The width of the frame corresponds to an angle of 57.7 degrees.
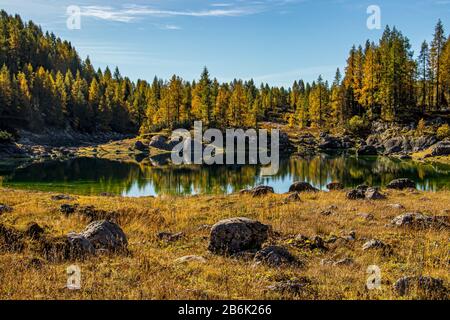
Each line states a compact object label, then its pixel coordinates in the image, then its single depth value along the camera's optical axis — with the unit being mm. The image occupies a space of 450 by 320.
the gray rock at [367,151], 88562
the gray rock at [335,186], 36559
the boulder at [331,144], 99625
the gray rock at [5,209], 20150
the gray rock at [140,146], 99594
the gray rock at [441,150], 73375
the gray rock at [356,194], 27312
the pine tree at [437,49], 105212
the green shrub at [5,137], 84625
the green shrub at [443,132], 80062
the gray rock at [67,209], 20266
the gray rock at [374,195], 26625
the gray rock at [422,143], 81000
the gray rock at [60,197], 26450
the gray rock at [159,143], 101544
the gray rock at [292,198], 25875
